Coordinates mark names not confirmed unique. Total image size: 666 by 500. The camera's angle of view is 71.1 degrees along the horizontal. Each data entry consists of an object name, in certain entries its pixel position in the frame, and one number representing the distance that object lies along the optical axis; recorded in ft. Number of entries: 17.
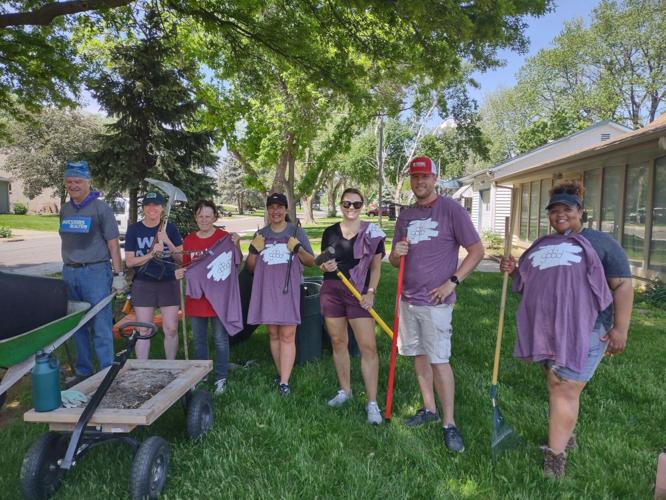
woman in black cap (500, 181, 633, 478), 9.00
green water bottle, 8.83
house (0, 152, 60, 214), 134.45
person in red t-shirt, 14.07
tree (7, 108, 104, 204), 108.06
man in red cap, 10.82
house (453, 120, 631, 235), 66.08
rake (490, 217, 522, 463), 10.42
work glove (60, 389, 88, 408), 9.23
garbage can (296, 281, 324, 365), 16.67
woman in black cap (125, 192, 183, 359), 14.11
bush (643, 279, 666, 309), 26.50
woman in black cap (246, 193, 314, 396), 13.58
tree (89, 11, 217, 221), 30.71
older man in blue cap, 13.88
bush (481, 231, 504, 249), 60.80
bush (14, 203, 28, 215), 122.42
